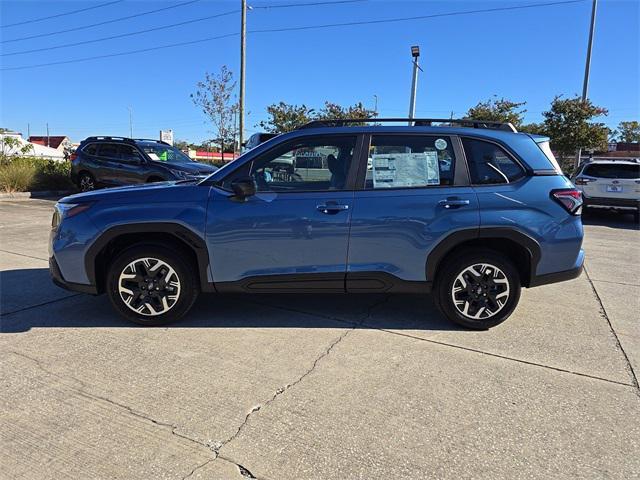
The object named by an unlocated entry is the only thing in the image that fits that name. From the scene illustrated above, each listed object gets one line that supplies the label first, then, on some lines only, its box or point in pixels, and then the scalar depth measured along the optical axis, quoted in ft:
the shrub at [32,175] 50.20
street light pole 54.95
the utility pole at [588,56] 73.92
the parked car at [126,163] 40.78
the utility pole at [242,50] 70.38
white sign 95.42
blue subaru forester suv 13.57
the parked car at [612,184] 40.86
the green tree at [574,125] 74.79
